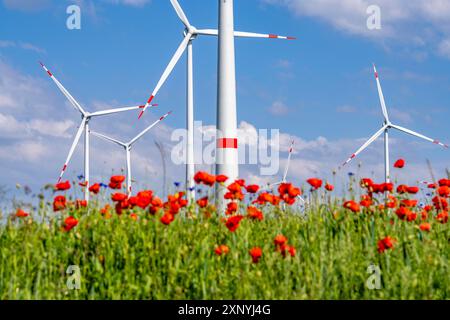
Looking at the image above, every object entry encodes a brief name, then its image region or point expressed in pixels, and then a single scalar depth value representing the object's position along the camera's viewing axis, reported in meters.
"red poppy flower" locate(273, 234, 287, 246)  8.45
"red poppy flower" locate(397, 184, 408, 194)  11.51
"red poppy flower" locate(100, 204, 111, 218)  10.57
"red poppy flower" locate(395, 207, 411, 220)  9.95
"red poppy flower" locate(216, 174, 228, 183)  10.40
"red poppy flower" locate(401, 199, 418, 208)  10.94
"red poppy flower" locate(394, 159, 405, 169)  11.43
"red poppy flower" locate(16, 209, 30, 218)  10.66
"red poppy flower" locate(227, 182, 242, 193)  10.30
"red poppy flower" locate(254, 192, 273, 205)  10.49
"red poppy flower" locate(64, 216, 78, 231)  9.65
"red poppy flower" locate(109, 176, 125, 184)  10.59
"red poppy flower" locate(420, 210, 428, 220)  11.19
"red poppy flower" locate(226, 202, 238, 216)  10.16
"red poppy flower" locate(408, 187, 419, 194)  11.17
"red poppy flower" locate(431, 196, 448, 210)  11.52
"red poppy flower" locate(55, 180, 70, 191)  10.63
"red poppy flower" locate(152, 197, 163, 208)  9.99
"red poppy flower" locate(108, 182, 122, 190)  10.68
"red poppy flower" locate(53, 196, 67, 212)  10.52
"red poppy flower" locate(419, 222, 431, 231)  9.36
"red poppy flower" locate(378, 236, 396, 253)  8.67
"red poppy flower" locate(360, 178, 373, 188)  11.39
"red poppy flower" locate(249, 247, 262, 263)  8.24
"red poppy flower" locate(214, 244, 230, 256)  8.80
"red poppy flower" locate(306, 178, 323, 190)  10.77
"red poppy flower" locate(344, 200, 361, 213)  10.31
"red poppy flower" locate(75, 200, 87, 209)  11.28
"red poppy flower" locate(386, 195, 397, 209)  11.21
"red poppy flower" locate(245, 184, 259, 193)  10.84
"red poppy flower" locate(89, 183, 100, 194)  10.91
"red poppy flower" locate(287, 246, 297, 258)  8.38
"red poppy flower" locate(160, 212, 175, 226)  9.27
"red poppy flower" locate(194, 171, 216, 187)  10.21
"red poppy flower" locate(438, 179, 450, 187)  11.35
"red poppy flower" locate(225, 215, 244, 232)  9.24
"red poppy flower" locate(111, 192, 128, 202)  10.12
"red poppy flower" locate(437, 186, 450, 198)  11.08
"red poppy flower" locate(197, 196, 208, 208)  10.51
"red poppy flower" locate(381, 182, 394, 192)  10.91
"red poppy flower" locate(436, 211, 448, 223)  10.71
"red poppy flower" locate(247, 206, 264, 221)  10.30
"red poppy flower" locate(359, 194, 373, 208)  10.63
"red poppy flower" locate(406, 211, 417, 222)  10.03
